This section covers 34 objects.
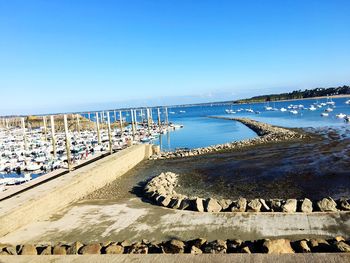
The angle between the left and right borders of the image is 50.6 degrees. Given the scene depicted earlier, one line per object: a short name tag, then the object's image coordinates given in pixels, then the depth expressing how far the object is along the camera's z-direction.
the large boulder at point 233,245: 8.92
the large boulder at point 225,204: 13.30
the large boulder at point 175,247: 9.13
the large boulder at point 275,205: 12.77
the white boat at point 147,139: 51.69
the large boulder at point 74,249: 9.31
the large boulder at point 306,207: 12.48
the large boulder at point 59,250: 9.39
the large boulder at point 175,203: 14.23
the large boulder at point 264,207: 12.84
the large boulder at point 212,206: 13.30
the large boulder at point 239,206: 13.01
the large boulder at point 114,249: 9.22
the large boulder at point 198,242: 9.43
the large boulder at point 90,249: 9.26
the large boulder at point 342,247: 7.95
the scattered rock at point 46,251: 9.52
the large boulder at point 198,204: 13.49
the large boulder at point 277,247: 8.42
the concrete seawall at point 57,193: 12.79
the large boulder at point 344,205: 12.45
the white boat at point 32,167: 32.69
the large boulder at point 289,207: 12.51
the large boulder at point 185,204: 13.91
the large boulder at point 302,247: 8.61
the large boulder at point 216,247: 8.75
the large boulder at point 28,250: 9.61
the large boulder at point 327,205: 12.42
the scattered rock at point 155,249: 9.28
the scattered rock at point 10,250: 9.69
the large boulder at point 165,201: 14.68
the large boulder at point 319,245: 8.46
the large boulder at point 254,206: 12.81
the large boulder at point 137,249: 9.01
